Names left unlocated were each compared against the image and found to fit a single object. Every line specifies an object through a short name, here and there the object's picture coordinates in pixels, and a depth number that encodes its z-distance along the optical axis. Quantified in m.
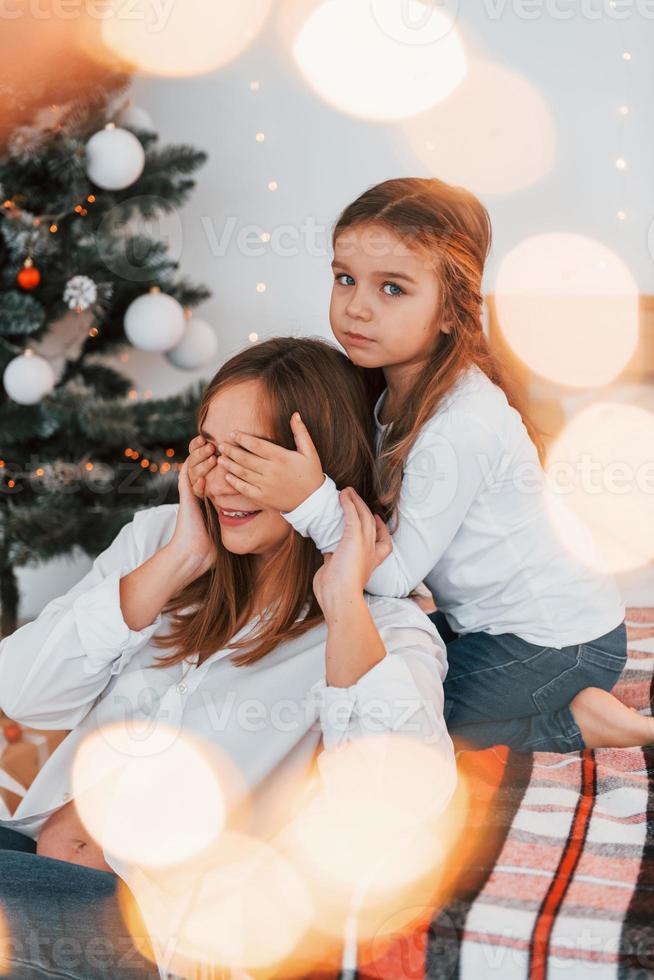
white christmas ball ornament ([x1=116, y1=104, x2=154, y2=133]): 2.24
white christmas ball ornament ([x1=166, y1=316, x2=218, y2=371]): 2.37
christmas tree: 2.10
